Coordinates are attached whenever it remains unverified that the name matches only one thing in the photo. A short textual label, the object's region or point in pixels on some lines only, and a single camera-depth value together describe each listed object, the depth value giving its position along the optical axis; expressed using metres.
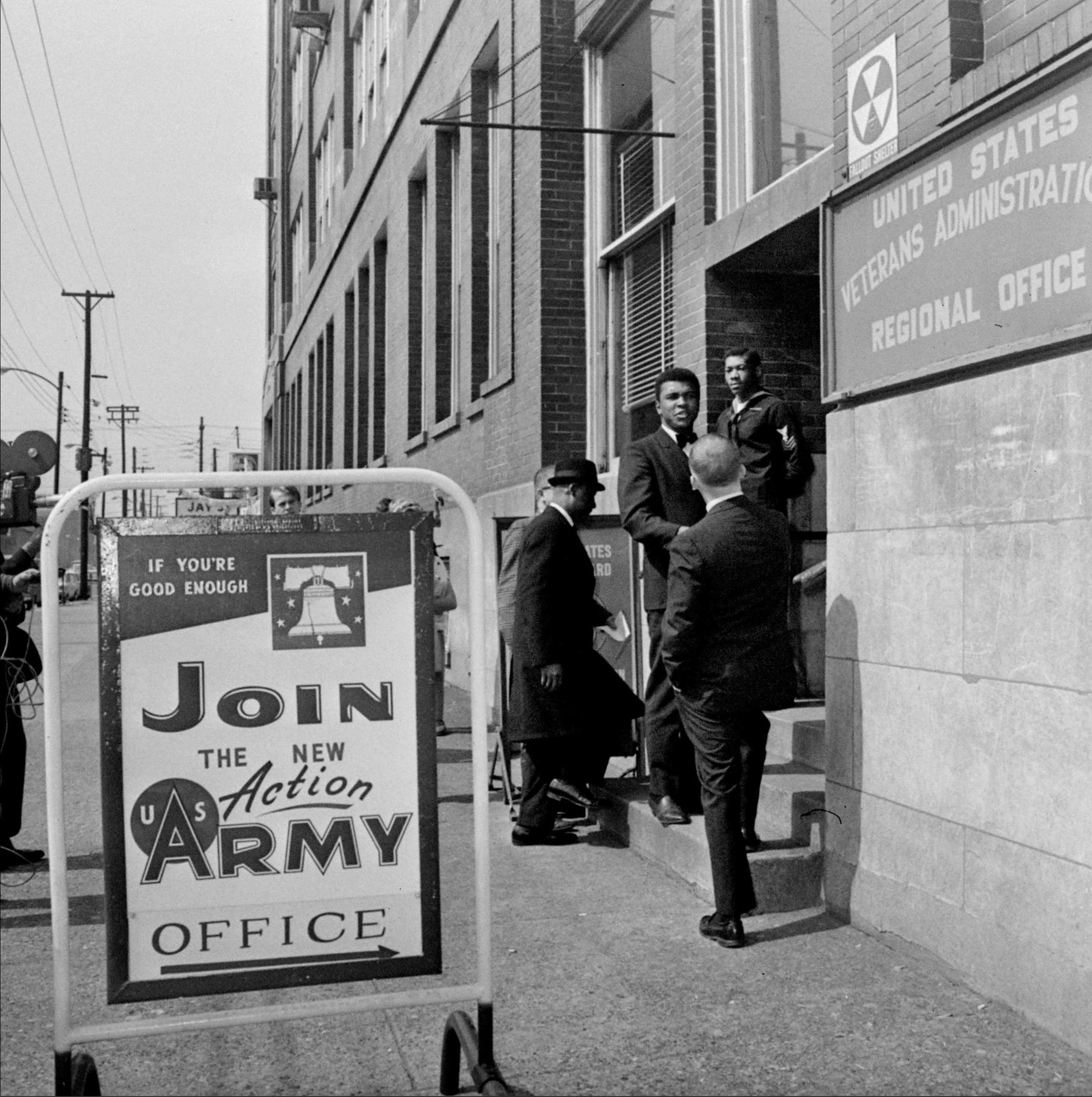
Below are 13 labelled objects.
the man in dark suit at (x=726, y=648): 4.80
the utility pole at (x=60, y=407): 63.31
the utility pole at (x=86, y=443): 44.97
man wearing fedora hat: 6.32
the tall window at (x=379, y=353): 20.02
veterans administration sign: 3.89
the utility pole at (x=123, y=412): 96.62
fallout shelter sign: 5.20
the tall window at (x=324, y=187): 27.73
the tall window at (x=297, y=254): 34.47
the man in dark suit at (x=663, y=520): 5.91
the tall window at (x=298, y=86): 33.00
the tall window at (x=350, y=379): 23.23
